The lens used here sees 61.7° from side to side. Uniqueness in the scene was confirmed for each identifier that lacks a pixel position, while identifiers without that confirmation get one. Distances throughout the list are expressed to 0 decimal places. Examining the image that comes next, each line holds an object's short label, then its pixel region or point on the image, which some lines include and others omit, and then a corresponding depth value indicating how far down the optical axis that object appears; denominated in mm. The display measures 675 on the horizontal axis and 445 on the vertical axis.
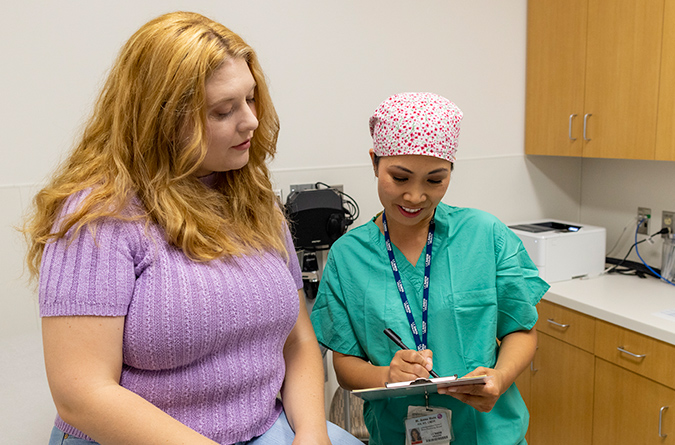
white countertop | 1961
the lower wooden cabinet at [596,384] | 1960
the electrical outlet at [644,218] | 2641
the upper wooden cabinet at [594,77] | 2227
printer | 2438
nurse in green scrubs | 1232
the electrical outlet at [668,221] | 2508
